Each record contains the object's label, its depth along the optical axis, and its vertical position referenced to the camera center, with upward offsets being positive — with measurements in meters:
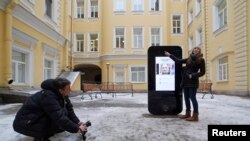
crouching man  2.67 -0.56
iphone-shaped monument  4.86 -0.24
